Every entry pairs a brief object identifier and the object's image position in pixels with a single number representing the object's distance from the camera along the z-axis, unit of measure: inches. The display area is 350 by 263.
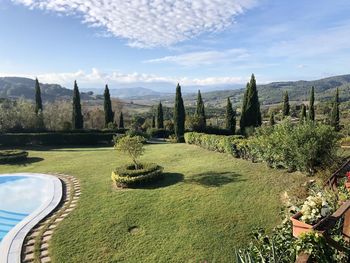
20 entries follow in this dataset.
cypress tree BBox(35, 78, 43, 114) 1426.2
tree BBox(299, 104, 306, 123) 1599.8
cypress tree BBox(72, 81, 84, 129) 1389.0
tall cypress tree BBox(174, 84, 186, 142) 1211.9
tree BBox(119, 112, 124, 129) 1666.2
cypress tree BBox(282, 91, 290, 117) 1638.8
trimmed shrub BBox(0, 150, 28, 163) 871.7
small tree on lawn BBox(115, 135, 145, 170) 597.0
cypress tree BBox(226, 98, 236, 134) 1355.8
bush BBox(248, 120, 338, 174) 474.0
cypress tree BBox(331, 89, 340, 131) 1462.8
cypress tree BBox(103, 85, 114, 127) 1475.1
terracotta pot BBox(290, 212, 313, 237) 161.8
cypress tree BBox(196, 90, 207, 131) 1400.8
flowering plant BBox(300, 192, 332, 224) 174.2
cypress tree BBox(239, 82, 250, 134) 1184.8
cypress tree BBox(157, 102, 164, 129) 1579.7
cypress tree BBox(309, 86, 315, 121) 1536.9
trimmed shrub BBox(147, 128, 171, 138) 1494.8
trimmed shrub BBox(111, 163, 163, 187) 553.6
